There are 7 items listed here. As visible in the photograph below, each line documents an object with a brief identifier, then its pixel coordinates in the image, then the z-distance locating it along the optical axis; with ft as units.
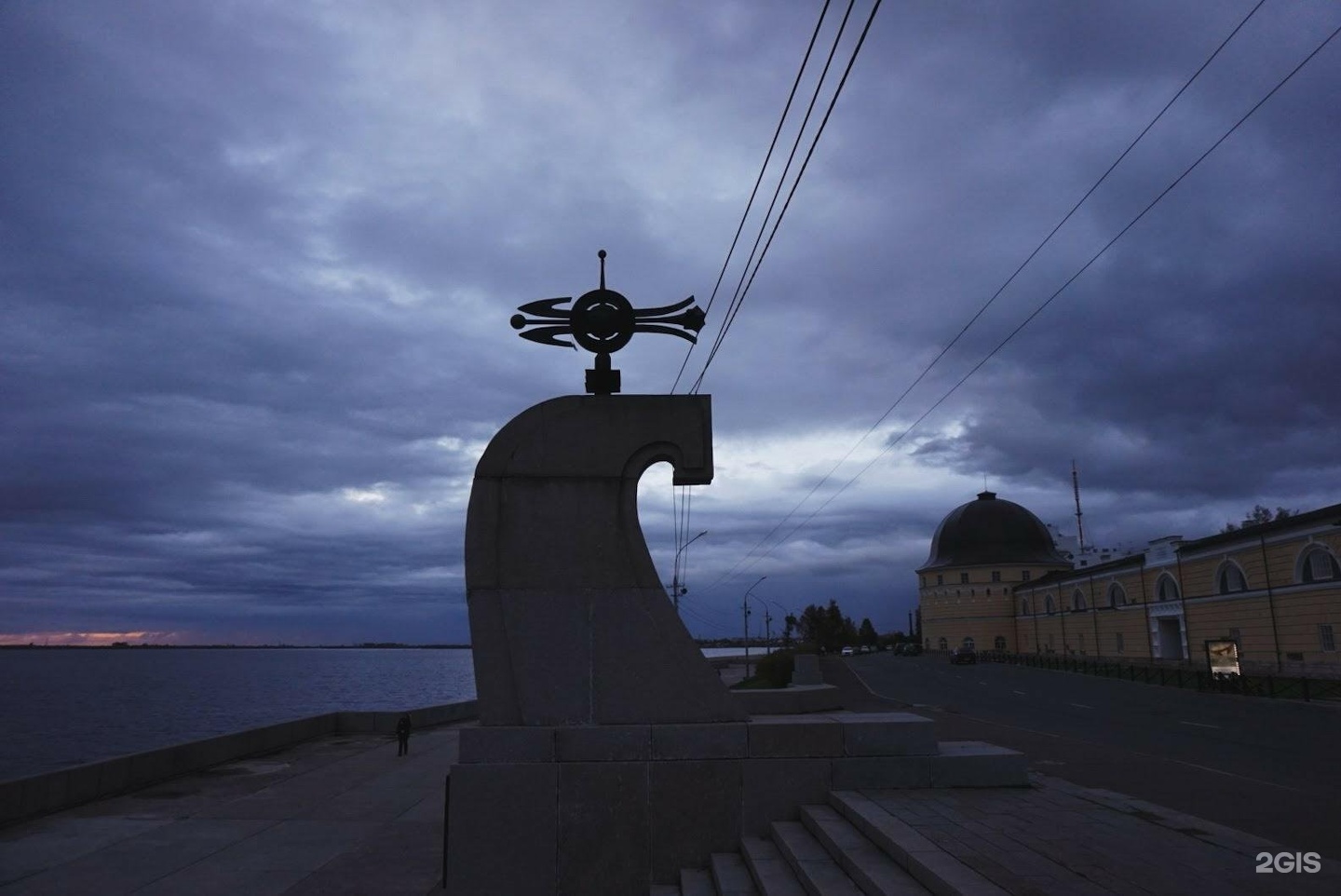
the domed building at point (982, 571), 319.06
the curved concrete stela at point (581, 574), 31.96
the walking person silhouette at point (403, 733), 68.33
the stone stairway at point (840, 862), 21.65
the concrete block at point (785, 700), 43.16
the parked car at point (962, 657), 247.70
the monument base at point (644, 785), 30.01
